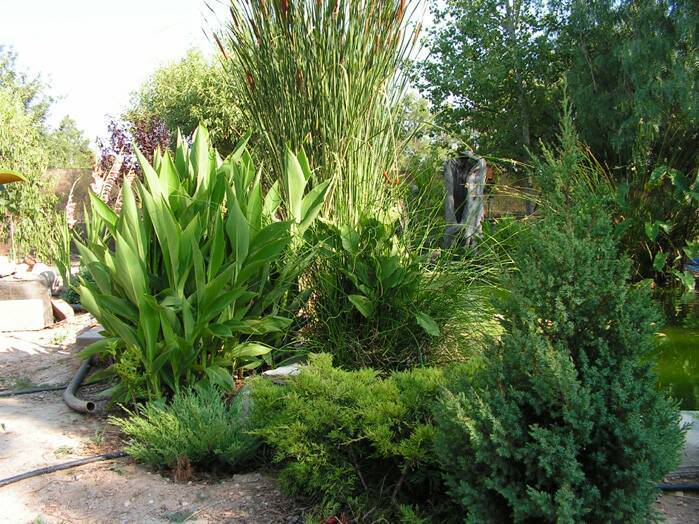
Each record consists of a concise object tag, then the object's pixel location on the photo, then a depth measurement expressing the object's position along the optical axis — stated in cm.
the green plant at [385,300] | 316
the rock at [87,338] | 445
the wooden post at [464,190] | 472
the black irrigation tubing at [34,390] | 402
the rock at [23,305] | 666
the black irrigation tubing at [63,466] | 258
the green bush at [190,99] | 1648
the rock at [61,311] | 714
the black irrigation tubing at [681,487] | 237
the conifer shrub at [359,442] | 216
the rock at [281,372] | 317
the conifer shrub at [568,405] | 165
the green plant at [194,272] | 304
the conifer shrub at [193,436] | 260
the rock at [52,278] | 847
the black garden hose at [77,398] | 342
